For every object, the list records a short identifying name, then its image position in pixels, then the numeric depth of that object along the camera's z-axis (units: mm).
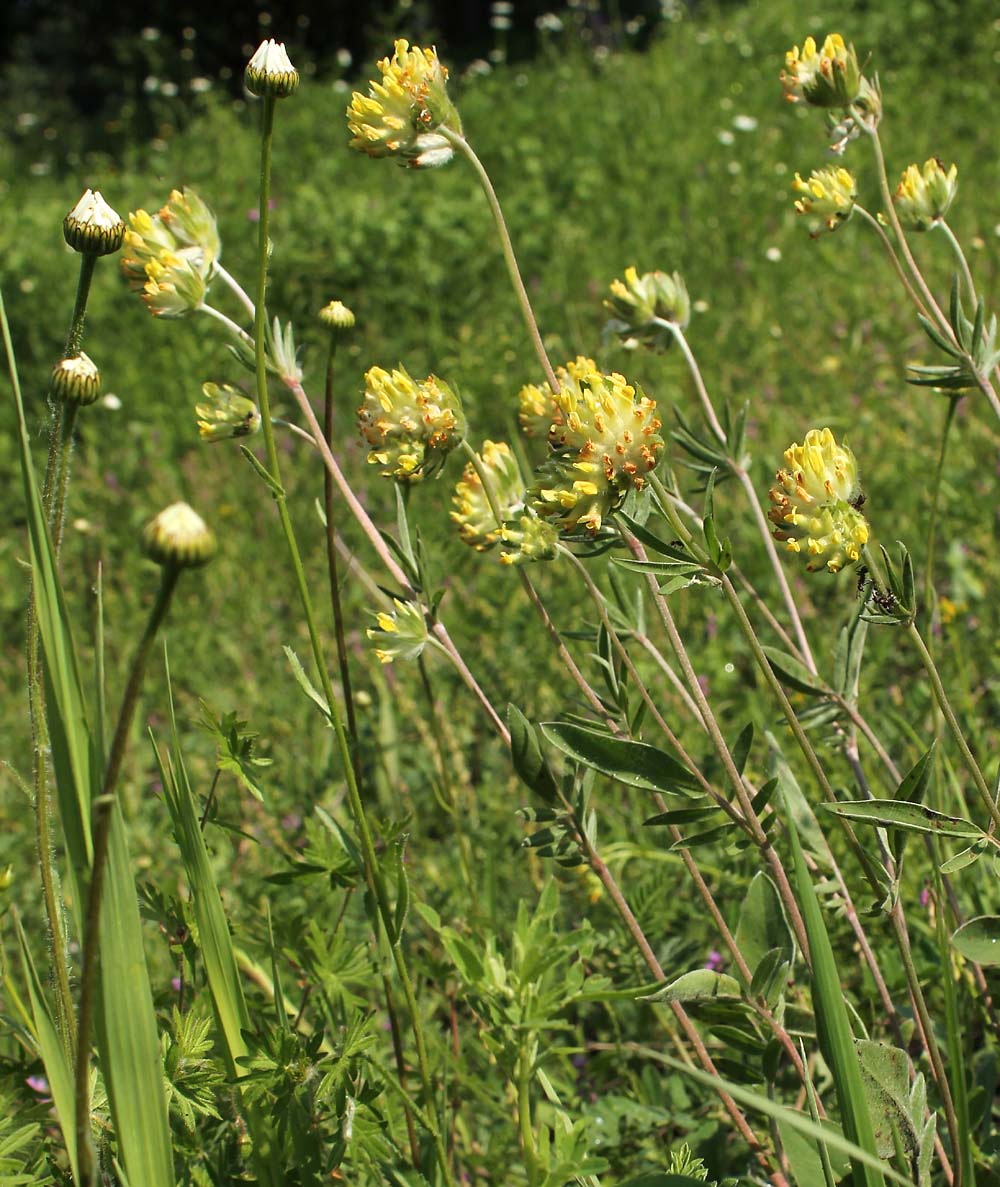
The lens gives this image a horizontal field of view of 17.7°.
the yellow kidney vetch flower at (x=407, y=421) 757
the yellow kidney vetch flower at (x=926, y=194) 853
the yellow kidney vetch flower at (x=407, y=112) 760
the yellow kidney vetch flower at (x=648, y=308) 849
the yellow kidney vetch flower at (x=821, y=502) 717
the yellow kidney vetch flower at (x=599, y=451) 708
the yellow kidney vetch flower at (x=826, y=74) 839
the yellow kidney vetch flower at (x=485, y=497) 790
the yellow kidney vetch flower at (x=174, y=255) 777
